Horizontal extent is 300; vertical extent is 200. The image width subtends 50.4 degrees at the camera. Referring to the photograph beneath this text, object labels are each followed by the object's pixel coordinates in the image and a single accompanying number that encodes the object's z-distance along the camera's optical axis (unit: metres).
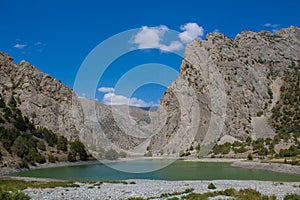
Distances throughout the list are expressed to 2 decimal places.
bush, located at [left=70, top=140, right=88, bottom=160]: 99.61
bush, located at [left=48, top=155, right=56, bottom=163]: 84.11
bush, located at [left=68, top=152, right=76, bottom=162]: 93.12
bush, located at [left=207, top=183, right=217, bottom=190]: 29.72
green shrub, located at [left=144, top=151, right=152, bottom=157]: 149.61
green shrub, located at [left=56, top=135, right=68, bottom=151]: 97.12
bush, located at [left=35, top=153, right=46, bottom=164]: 78.49
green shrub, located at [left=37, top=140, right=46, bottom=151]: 88.44
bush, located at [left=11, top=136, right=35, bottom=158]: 74.75
